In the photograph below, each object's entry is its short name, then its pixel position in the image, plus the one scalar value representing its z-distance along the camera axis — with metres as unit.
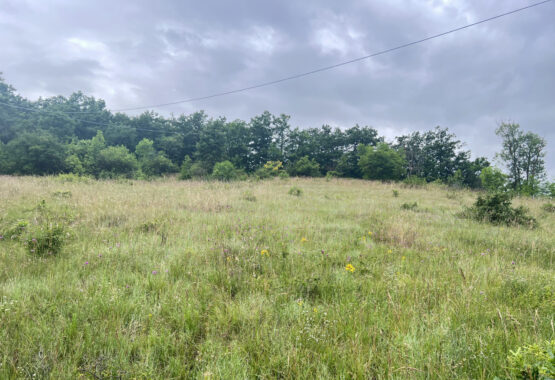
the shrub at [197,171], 35.44
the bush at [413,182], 24.23
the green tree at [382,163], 43.47
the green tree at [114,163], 29.52
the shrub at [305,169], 43.25
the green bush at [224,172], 30.49
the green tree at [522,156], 31.00
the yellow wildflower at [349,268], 3.24
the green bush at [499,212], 7.29
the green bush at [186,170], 34.75
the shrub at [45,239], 3.70
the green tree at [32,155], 27.36
